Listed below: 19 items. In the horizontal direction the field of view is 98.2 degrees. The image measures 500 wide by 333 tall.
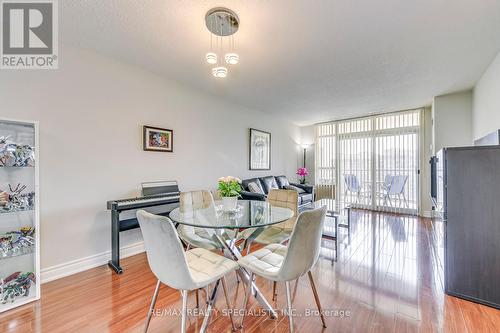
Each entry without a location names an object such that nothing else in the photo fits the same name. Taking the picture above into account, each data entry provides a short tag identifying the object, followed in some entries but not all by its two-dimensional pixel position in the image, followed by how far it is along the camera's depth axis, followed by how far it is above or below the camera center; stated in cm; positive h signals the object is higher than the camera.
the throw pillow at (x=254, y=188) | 440 -44
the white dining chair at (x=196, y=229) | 213 -69
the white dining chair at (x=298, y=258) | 140 -62
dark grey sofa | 401 -49
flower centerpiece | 212 -25
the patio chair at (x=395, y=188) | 529 -55
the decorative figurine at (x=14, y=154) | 194 +12
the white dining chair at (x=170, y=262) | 128 -59
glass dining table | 169 -45
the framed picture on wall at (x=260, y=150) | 509 +41
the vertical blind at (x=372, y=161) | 530 +12
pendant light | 190 +134
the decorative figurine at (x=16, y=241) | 193 -68
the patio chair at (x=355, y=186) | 595 -56
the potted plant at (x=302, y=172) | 621 -17
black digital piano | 252 -47
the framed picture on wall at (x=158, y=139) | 309 +41
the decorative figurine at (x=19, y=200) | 197 -30
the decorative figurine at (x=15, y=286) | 187 -105
